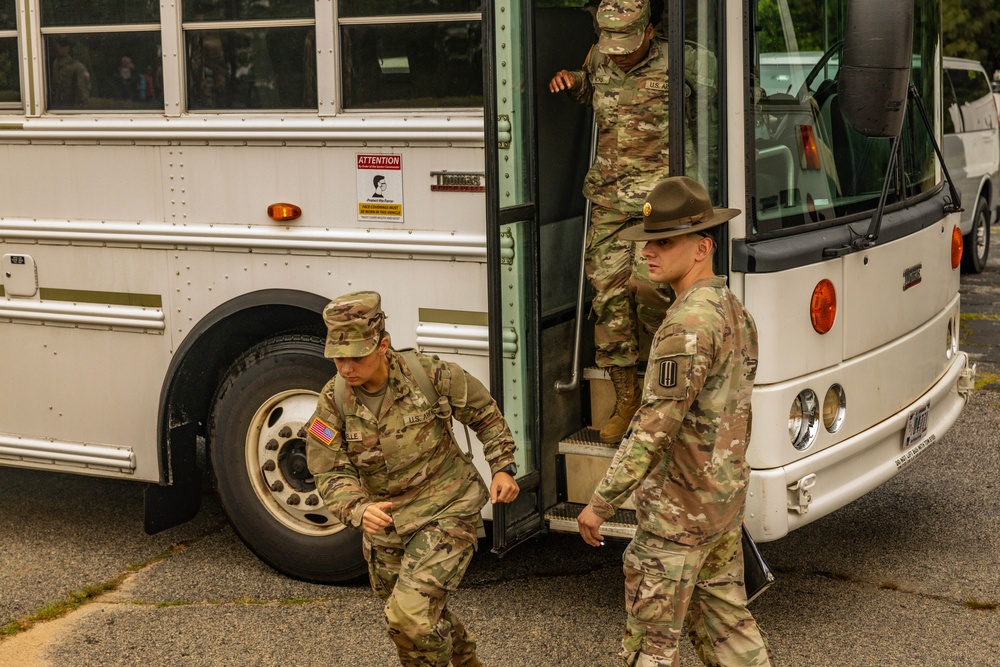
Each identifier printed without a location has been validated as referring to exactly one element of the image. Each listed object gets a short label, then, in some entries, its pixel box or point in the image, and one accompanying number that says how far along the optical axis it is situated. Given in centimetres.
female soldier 386
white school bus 450
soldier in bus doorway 505
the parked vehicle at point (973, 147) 1265
